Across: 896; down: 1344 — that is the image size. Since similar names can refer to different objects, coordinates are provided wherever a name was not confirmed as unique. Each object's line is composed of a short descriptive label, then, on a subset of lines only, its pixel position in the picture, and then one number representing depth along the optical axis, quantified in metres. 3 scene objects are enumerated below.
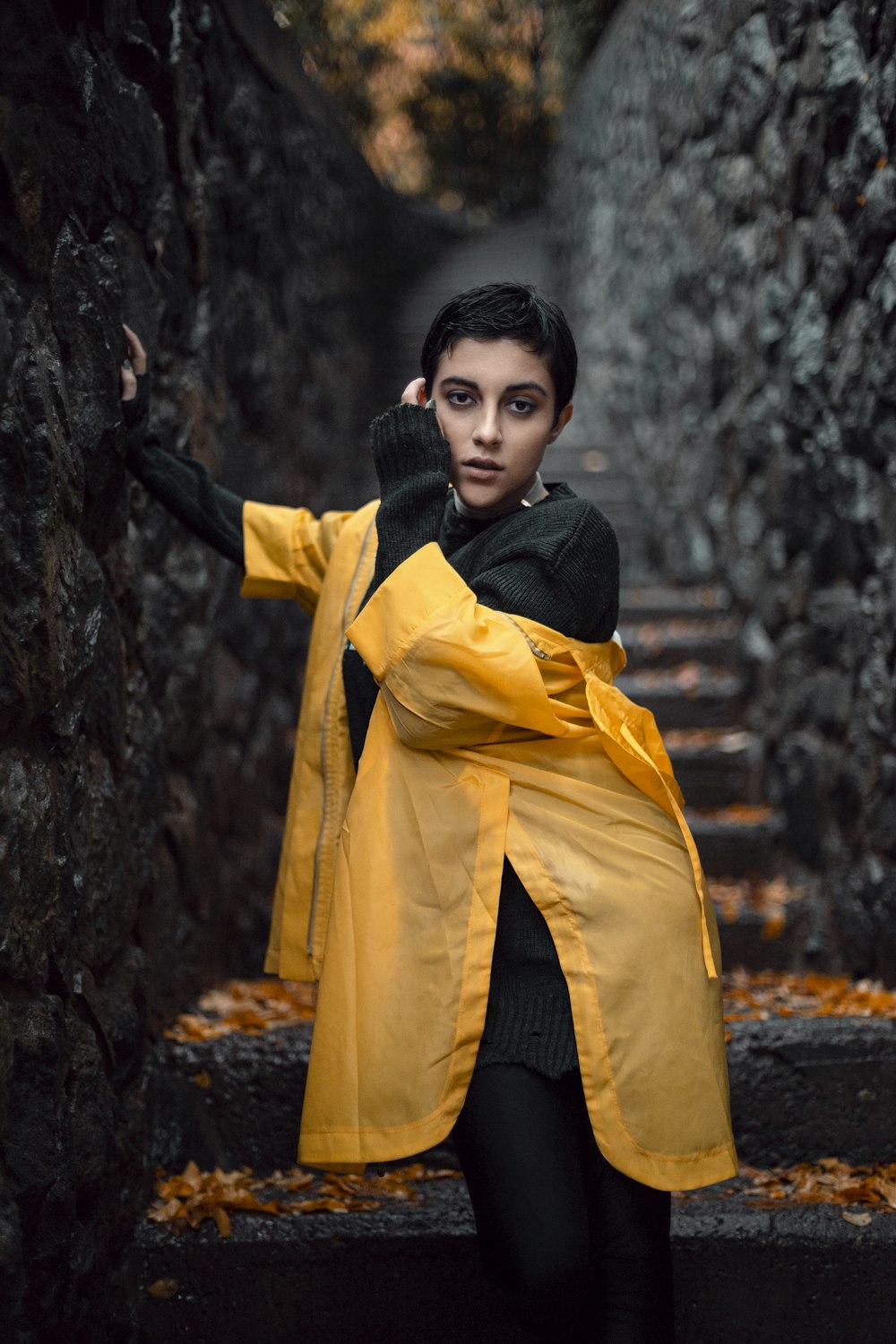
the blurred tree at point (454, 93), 12.47
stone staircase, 2.09
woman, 1.56
